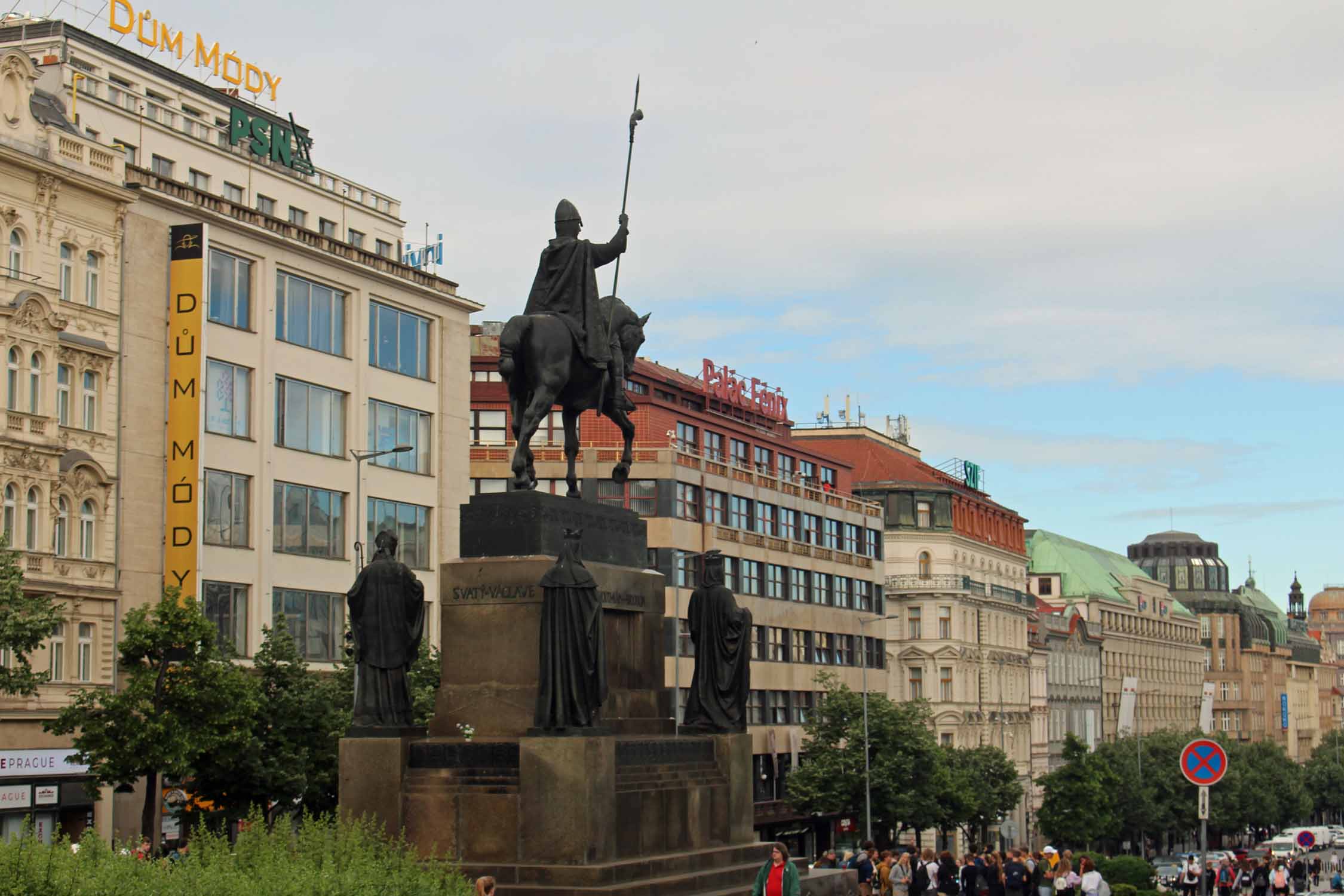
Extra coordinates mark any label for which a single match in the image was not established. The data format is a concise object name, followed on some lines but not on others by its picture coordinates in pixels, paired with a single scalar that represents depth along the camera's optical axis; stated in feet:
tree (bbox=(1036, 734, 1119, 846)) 355.77
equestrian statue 83.76
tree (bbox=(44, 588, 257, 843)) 150.10
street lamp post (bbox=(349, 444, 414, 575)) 182.39
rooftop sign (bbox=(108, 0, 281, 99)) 225.15
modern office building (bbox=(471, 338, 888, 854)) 290.97
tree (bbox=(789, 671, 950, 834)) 278.87
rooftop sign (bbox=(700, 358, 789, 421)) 337.93
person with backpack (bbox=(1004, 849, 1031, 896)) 127.34
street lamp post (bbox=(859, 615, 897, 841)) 264.93
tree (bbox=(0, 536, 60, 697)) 134.92
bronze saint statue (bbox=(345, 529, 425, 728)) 79.77
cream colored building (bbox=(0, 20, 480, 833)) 198.90
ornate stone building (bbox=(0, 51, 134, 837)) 179.93
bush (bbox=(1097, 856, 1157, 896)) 176.35
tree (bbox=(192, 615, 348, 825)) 157.58
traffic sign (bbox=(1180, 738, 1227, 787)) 99.96
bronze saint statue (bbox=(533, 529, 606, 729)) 75.05
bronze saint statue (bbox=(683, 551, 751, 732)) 86.53
